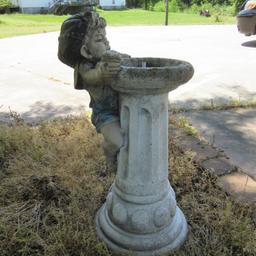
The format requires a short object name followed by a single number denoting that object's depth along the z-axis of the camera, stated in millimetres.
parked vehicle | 8453
